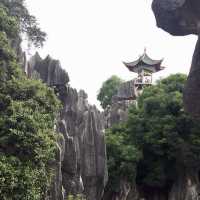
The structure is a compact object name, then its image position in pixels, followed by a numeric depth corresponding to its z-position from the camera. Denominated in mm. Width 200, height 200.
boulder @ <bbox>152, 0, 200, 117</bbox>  6700
